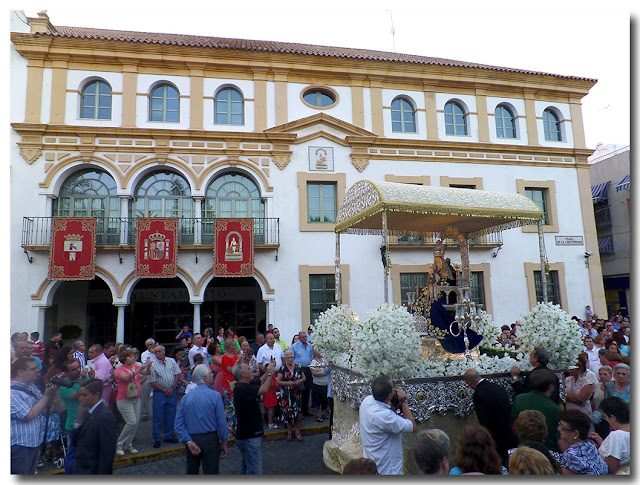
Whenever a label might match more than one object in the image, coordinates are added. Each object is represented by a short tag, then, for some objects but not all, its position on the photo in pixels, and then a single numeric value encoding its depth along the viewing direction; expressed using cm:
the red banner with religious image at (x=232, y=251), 1366
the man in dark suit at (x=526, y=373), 551
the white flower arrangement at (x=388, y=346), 554
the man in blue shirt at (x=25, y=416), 460
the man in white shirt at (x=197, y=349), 931
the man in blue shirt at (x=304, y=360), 933
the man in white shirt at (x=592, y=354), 710
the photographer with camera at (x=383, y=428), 428
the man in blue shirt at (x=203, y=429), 489
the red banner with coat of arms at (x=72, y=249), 1280
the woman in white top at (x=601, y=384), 570
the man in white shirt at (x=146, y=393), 803
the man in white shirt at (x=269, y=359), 838
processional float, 570
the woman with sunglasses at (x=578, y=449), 358
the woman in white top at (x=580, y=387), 531
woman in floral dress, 779
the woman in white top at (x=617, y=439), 380
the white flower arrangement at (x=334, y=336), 783
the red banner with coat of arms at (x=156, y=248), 1328
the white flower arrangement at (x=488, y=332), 905
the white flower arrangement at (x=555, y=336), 652
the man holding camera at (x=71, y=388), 632
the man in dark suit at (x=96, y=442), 405
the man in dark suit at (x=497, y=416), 468
